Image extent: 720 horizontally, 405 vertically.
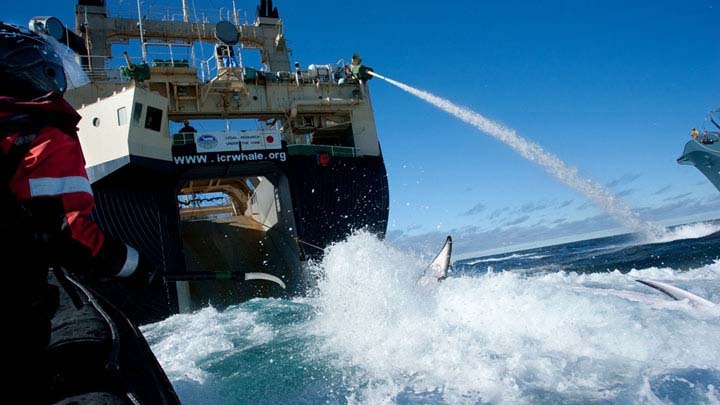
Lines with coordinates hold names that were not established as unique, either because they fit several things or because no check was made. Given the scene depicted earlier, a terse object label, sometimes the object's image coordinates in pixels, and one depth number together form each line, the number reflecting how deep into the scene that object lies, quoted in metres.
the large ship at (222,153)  12.88
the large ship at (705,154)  50.53
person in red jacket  1.64
